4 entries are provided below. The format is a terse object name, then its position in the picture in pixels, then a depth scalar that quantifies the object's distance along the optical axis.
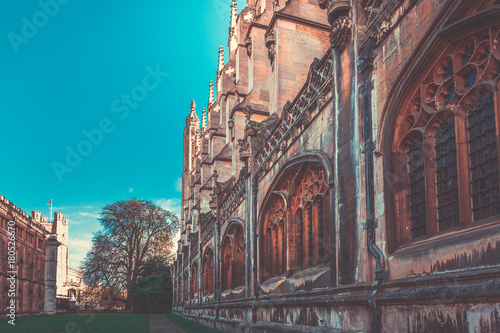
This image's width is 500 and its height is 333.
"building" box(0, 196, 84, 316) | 35.94
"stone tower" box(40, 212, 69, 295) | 85.38
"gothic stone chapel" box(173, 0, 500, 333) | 5.21
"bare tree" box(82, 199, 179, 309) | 48.66
